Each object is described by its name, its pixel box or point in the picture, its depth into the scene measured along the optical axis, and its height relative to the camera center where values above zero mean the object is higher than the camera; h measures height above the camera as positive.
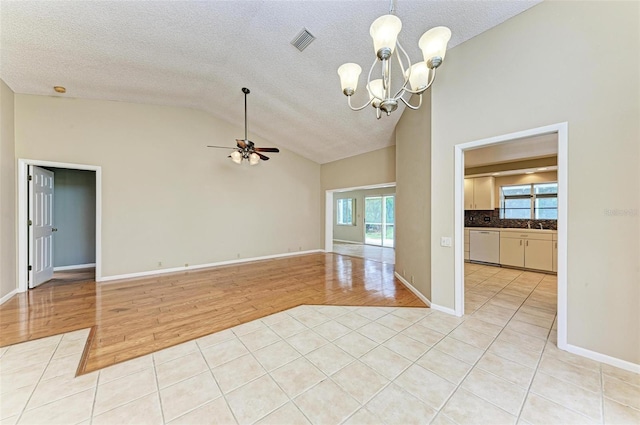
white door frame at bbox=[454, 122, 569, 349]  2.25 +0.04
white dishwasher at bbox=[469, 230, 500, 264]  5.68 -0.83
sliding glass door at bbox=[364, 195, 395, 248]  9.20 -0.32
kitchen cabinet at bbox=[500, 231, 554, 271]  4.98 -0.82
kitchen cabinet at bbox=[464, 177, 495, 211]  6.08 +0.50
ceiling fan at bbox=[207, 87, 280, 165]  4.25 +1.14
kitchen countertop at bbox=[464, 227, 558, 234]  5.10 -0.39
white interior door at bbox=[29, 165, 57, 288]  4.06 -0.25
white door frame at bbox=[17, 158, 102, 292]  3.88 -0.12
